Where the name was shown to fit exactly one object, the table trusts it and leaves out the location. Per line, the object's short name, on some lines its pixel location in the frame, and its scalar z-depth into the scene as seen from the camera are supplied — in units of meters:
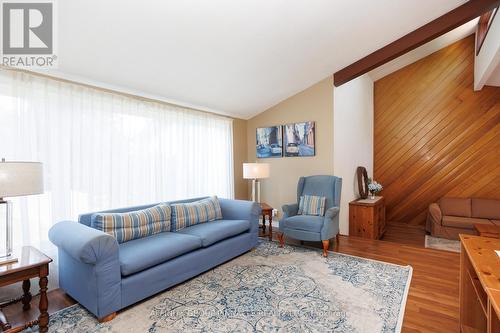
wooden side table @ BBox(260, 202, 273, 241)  3.91
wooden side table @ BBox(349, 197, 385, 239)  4.15
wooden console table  1.12
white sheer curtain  2.30
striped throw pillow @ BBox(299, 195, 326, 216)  3.75
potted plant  4.88
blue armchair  3.30
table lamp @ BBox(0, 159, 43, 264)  1.77
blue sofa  1.95
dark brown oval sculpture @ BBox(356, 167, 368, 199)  4.72
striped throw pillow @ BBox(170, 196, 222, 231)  3.12
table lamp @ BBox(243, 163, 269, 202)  4.04
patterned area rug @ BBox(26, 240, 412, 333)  1.91
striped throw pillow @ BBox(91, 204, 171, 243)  2.49
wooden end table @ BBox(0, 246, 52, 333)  1.71
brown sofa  4.28
